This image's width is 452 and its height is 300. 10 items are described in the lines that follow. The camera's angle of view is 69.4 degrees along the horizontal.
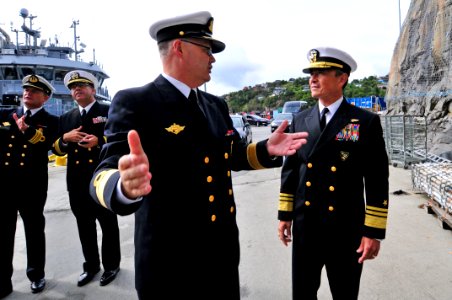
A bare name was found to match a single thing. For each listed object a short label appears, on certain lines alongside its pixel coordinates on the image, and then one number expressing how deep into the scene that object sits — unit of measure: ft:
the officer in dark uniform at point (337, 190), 6.62
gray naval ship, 73.41
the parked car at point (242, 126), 46.87
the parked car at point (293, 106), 87.56
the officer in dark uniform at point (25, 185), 10.59
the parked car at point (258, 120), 113.39
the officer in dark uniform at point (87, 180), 11.02
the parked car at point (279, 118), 70.96
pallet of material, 13.50
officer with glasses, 4.92
